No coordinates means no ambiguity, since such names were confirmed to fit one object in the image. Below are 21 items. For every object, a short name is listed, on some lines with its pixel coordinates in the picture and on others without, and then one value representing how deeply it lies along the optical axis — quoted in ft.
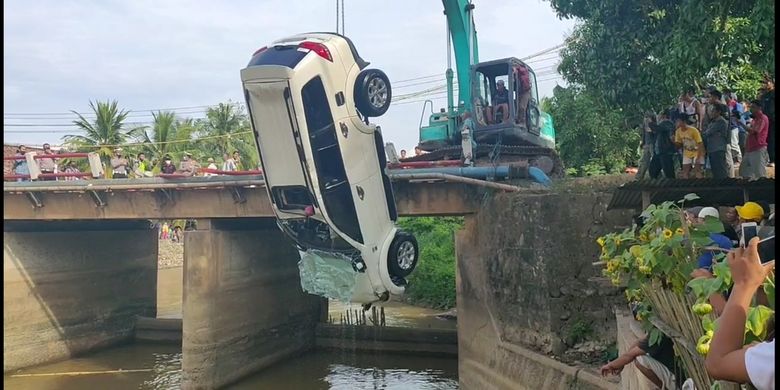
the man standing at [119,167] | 53.21
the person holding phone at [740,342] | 6.39
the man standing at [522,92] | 44.04
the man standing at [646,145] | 31.76
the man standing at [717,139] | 27.94
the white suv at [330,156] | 30.42
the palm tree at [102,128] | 108.27
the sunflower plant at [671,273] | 10.03
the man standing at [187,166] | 51.29
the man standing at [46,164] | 54.90
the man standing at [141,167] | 53.31
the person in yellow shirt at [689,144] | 28.99
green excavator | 43.70
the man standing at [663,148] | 30.19
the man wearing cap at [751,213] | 13.28
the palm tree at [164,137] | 115.24
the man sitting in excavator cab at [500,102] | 44.22
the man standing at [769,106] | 25.85
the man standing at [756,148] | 25.81
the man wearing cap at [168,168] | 57.62
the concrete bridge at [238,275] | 32.60
